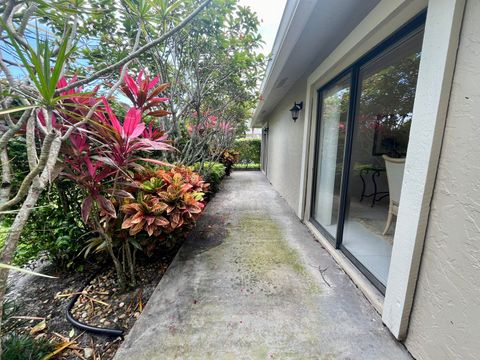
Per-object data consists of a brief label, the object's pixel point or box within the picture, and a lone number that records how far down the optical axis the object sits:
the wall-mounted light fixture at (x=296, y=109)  3.86
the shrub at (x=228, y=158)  8.34
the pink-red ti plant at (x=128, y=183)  1.53
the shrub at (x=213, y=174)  4.63
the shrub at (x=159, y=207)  1.93
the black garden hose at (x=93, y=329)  1.48
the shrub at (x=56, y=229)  1.97
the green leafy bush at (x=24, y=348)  1.12
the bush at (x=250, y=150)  13.38
